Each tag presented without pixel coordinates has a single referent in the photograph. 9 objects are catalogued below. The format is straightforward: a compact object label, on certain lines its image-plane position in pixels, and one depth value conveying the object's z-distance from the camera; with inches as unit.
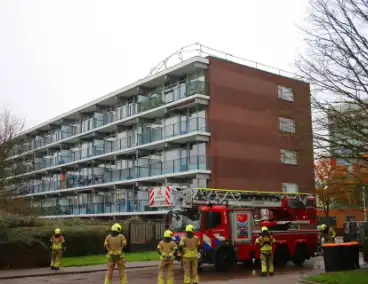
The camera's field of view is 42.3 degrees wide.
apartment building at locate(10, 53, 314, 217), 1341.0
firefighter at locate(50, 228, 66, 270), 731.4
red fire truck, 694.5
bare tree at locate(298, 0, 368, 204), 539.8
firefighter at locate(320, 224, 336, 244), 827.9
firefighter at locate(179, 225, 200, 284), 504.7
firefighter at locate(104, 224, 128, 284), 486.3
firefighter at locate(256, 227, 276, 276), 649.0
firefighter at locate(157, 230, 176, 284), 493.4
